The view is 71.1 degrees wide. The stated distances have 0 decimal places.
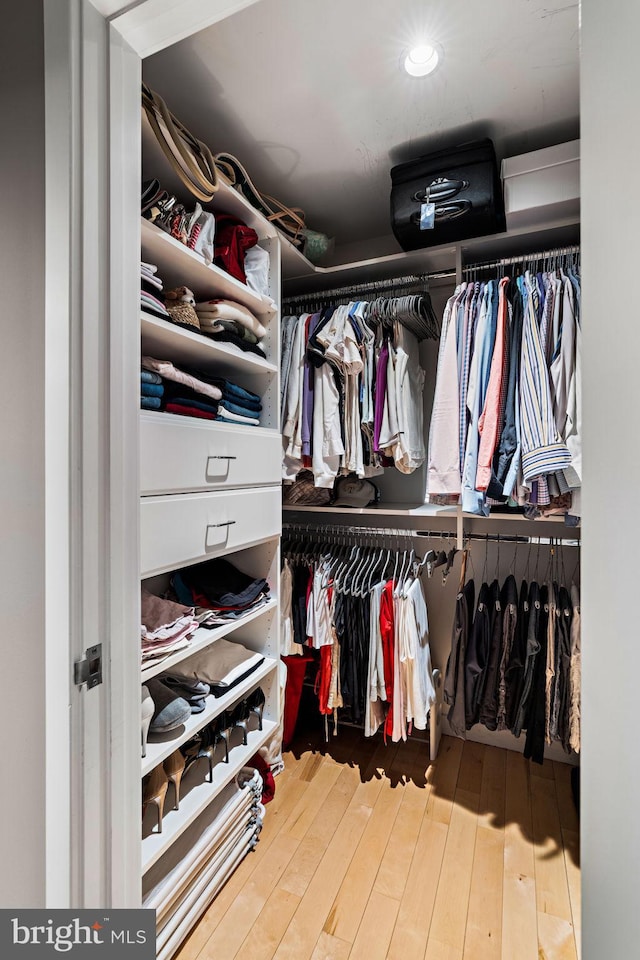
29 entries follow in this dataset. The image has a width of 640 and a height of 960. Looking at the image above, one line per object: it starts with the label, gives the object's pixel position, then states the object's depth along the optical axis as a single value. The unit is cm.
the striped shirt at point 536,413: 135
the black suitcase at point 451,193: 149
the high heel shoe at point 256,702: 160
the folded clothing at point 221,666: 146
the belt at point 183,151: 108
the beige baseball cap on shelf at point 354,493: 202
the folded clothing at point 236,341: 142
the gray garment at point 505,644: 169
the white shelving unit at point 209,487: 112
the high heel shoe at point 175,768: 123
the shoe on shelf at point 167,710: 118
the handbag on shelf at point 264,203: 141
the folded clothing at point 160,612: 125
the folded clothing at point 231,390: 136
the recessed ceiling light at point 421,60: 119
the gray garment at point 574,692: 152
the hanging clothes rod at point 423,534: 174
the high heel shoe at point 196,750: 133
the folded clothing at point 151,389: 112
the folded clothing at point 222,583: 152
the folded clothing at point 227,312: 138
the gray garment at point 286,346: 186
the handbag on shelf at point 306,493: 201
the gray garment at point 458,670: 176
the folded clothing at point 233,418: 144
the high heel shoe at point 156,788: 115
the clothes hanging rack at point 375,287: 188
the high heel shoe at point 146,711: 109
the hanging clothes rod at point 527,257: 160
